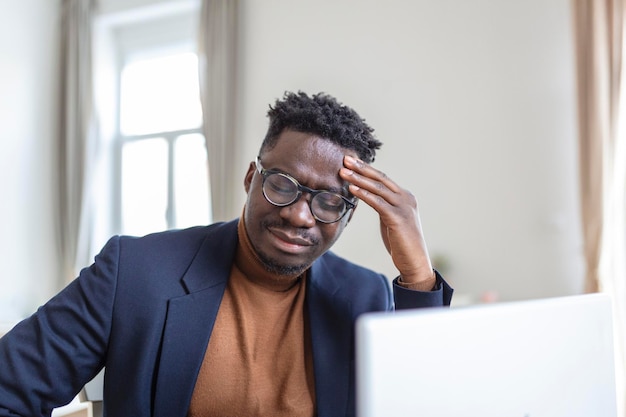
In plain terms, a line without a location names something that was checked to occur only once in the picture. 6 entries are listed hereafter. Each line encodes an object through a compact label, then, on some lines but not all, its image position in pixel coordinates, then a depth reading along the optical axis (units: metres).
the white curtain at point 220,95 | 4.85
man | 1.21
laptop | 0.54
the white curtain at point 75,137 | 5.50
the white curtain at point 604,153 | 3.52
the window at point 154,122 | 5.45
